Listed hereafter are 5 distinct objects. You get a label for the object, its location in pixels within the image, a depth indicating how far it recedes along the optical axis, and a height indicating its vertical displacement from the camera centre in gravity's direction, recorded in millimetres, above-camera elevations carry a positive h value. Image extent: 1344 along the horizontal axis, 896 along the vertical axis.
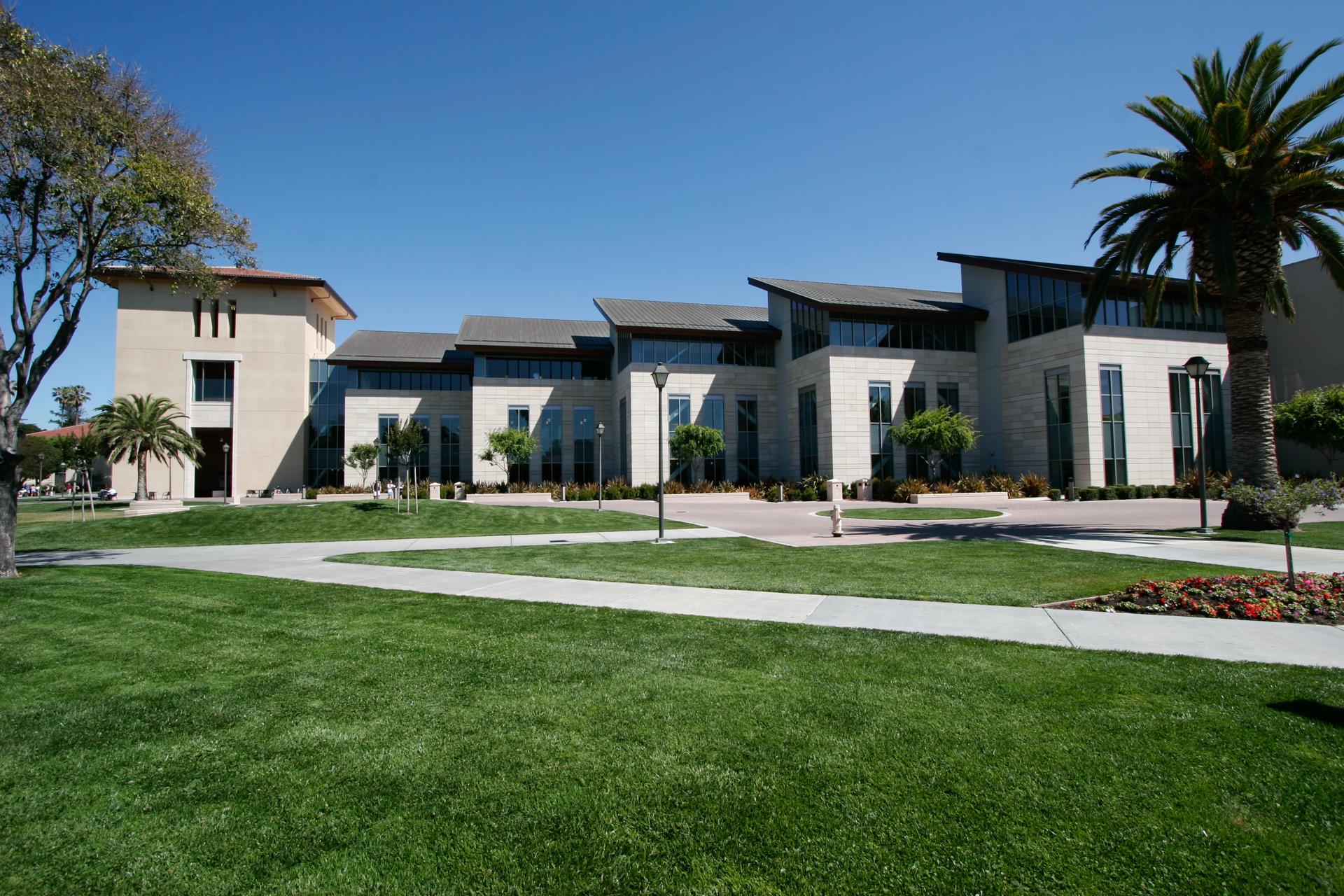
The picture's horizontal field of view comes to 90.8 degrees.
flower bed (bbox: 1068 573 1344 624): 7555 -1669
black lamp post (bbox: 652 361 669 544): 16984 +2458
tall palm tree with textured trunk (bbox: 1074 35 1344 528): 16234 +6767
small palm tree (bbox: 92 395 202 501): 38000 +2809
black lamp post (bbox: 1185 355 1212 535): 16588 +1303
